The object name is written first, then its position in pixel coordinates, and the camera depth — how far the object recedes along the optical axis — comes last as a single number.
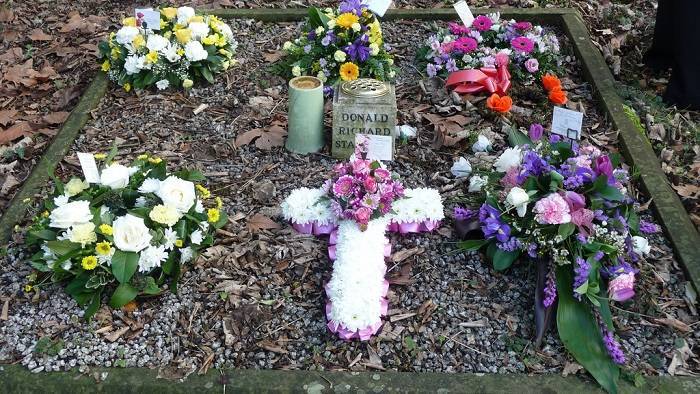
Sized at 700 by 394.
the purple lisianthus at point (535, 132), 3.00
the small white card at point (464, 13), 4.39
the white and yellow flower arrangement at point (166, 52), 4.16
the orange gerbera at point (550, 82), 4.09
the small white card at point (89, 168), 2.77
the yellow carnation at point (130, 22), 4.30
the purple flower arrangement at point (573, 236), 2.55
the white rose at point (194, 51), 4.16
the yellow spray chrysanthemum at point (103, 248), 2.58
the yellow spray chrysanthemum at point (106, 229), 2.59
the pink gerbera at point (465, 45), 4.25
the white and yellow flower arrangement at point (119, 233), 2.61
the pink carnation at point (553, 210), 2.65
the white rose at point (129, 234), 2.60
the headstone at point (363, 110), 3.38
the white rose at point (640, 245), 2.85
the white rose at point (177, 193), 2.76
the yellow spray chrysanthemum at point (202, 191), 3.06
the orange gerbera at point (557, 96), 4.01
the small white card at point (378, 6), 4.32
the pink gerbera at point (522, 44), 4.23
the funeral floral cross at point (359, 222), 2.58
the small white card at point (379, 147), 3.24
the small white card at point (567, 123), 2.95
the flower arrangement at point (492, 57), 4.09
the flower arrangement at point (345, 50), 4.11
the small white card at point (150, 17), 4.19
